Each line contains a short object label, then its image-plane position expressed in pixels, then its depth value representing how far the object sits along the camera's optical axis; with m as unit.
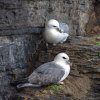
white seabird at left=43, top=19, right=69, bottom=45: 9.21
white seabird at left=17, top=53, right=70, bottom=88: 8.13
